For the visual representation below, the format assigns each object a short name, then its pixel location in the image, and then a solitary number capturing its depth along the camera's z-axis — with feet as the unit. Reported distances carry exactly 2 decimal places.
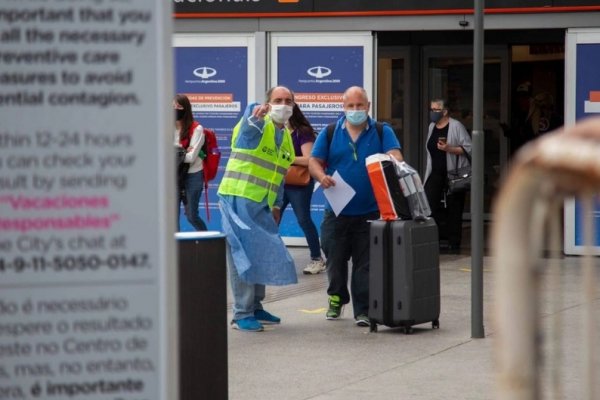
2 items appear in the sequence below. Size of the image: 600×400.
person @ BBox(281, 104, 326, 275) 46.01
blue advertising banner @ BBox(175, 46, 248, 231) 53.16
